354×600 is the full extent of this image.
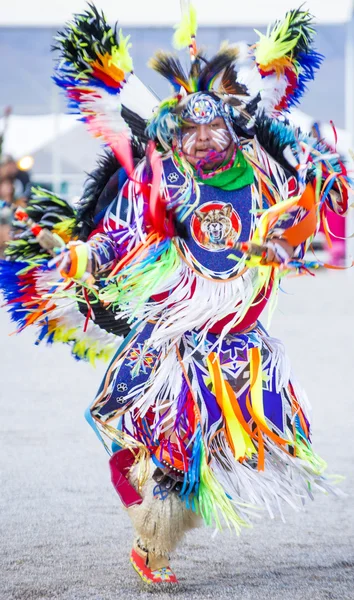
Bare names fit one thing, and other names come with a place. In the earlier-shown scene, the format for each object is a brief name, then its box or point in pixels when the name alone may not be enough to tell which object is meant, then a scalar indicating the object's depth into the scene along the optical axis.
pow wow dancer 6.28
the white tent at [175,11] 24.94
